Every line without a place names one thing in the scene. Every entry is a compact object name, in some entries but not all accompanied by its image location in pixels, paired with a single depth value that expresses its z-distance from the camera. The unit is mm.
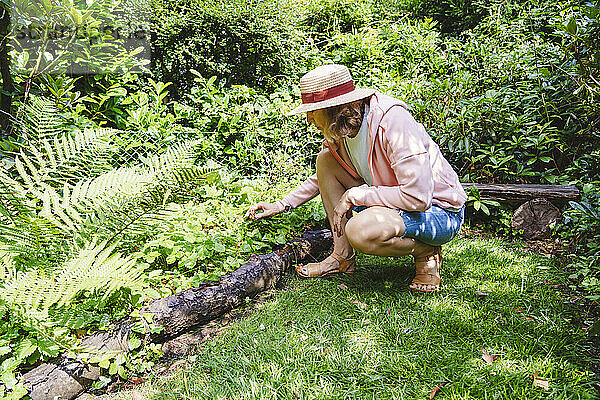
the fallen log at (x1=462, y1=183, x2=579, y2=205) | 3301
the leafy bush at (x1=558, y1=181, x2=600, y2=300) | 2266
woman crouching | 2068
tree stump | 3346
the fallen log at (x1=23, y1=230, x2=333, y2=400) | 1612
